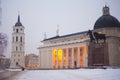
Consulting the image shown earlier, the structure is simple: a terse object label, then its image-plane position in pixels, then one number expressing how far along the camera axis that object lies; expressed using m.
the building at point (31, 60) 85.21
